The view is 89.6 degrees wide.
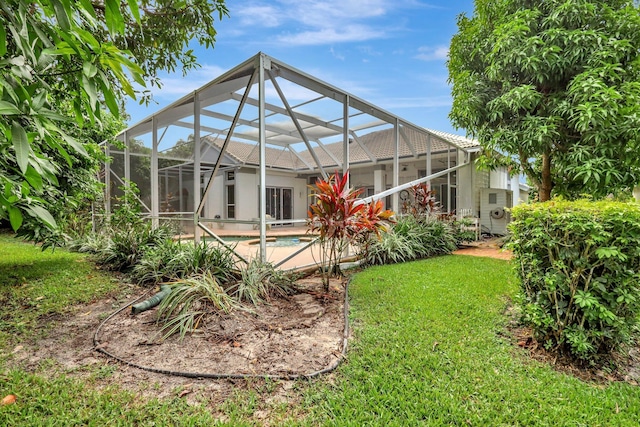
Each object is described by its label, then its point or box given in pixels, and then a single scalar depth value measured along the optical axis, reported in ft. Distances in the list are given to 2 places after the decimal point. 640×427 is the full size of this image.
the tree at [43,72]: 3.42
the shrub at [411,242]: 22.79
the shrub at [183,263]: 16.11
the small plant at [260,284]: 14.14
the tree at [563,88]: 17.85
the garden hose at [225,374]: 8.46
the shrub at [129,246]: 20.06
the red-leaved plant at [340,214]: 15.40
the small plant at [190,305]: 11.42
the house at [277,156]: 20.56
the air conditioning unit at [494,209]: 39.29
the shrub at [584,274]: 8.55
